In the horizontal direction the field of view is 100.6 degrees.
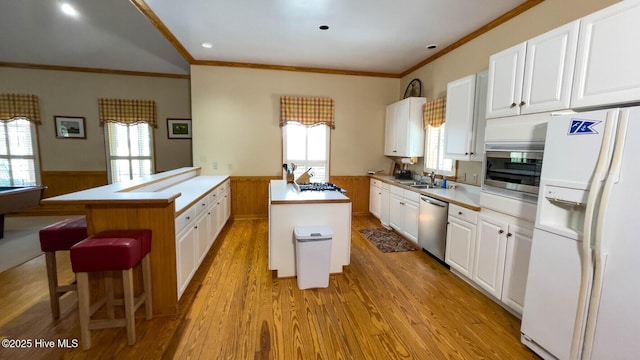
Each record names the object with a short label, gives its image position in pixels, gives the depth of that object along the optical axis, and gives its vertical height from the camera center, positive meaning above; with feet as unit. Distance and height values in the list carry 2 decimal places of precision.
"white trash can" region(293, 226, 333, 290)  8.22 -3.19
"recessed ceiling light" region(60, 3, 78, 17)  10.50 +5.55
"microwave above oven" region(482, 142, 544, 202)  6.53 -0.26
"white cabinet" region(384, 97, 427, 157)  14.05 +1.57
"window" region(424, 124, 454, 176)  12.72 +0.21
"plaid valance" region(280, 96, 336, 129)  15.69 +2.58
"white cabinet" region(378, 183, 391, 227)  14.52 -2.68
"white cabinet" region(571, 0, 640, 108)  4.72 +1.98
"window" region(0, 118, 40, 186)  16.34 -0.47
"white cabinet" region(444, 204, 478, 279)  8.48 -2.72
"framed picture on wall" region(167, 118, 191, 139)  18.01 +1.48
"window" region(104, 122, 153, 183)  17.51 -0.08
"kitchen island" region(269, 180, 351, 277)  8.91 -2.33
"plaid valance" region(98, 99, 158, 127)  16.99 +2.46
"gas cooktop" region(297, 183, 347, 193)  10.73 -1.36
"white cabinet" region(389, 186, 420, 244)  11.68 -2.62
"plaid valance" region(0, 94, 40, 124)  15.99 +2.38
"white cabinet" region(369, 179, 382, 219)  15.74 -2.57
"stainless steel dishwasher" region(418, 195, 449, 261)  9.83 -2.66
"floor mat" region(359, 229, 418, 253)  11.94 -4.07
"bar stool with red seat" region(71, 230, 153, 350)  5.47 -2.46
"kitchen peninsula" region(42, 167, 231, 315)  6.34 -1.84
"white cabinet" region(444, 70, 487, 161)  9.54 +1.55
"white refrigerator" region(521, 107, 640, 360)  4.33 -1.45
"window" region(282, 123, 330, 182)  16.29 +0.38
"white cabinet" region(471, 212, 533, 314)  6.72 -2.69
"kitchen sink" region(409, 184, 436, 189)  12.47 -1.39
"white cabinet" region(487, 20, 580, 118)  5.87 +2.14
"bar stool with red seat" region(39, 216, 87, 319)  6.55 -2.38
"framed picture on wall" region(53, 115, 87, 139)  16.74 +1.32
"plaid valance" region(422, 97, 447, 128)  12.31 +2.18
